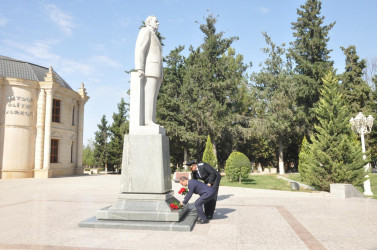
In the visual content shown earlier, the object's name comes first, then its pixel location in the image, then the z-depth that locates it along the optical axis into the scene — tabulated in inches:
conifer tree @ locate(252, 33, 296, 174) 1201.4
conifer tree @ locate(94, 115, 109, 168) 1752.0
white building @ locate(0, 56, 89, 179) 945.5
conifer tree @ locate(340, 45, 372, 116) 1242.0
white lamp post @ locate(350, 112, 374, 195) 565.2
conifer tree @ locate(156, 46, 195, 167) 1135.6
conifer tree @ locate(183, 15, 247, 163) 1135.0
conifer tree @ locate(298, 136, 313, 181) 813.0
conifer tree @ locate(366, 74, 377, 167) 1246.3
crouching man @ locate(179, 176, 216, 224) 255.6
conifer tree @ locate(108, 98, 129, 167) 1615.4
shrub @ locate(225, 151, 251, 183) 755.4
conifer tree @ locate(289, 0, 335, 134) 1185.4
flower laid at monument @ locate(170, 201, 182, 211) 249.5
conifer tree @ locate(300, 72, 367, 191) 513.0
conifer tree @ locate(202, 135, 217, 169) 905.6
